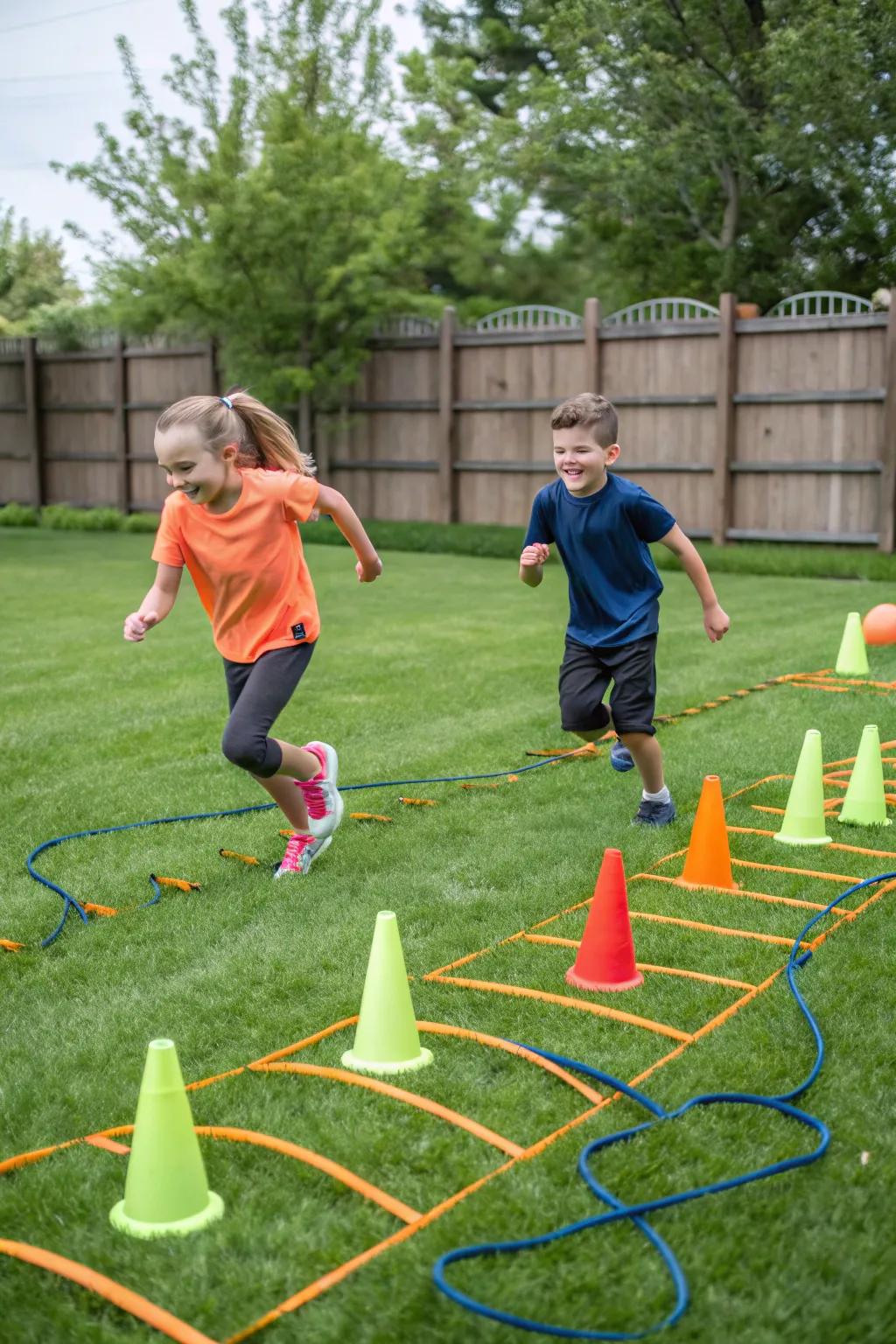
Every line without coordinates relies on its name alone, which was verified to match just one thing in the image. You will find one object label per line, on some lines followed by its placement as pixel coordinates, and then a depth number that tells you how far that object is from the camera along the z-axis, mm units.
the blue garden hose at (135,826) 4504
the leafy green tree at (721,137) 19031
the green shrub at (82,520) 22641
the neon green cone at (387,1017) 3260
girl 4863
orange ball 9891
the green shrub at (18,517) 23844
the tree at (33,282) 42378
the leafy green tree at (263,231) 19594
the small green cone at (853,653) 8789
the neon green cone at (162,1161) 2561
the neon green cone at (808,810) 5230
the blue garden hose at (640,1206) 2227
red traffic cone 3752
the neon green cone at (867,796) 5473
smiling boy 5473
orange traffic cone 4656
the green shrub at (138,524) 22203
